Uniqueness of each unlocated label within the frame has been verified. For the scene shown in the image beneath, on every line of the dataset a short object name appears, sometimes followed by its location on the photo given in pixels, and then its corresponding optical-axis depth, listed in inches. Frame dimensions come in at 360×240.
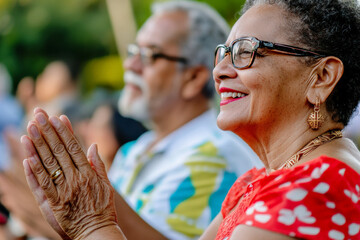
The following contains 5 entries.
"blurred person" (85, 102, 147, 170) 246.1
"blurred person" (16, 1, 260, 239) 130.6
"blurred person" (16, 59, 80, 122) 313.3
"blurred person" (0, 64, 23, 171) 264.1
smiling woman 82.6
